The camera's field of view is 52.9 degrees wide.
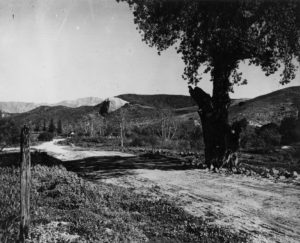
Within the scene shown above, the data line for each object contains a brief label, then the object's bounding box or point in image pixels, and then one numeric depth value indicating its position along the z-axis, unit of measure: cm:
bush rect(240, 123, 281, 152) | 5085
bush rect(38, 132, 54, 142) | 9256
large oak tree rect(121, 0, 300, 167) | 1611
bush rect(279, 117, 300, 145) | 5209
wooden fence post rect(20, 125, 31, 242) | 616
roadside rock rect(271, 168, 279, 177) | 1558
